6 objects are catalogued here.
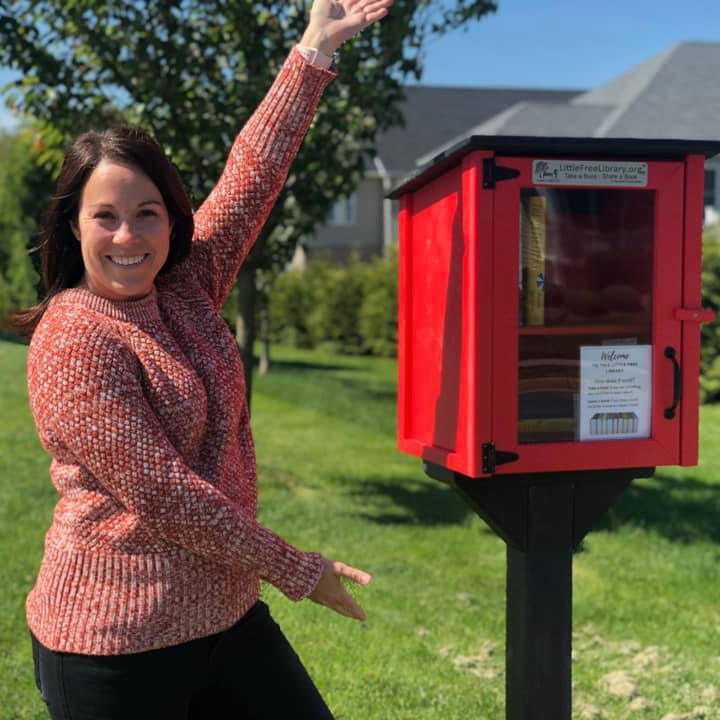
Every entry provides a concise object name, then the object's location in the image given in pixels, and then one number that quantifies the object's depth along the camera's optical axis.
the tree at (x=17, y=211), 21.12
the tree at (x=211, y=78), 5.36
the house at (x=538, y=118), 23.03
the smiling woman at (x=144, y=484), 1.81
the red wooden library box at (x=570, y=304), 2.33
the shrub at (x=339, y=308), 18.77
